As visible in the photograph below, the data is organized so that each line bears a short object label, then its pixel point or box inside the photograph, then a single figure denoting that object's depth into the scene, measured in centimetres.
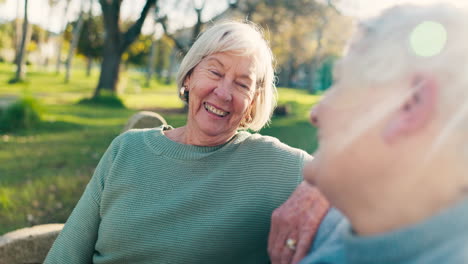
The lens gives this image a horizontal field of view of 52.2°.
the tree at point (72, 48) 3002
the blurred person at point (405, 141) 75
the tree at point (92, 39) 3856
